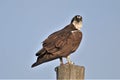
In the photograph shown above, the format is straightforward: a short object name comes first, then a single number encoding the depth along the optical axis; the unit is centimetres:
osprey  1667
